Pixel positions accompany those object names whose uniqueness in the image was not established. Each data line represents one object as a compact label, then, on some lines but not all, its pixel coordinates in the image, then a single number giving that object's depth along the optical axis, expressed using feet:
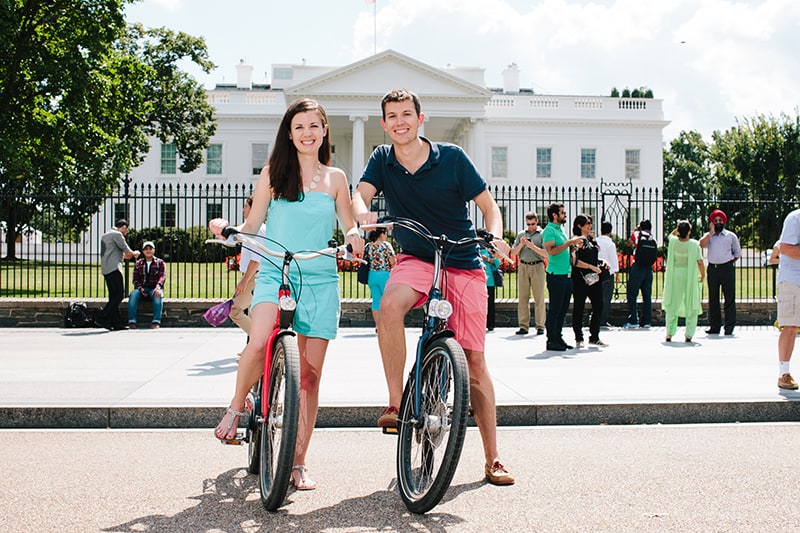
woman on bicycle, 13.20
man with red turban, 41.19
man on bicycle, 13.88
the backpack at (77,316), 42.55
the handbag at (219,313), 25.53
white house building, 156.15
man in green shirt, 33.68
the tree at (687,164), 266.98
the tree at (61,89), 70.13
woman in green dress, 37.81
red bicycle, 11.50
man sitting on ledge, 42.50
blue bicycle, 11.35
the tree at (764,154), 142.00
